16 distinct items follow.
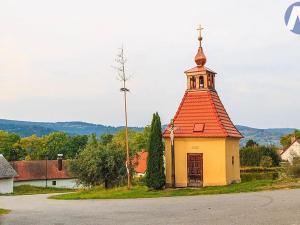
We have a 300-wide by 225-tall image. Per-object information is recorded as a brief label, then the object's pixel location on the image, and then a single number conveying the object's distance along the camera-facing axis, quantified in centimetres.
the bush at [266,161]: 5516
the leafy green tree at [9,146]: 9262
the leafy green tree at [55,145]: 9881
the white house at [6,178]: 5739
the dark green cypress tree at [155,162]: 2841
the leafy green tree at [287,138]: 10003
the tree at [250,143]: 7149
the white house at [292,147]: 7809
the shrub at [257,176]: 3778
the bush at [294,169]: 3008
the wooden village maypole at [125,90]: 3155
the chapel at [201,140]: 2870
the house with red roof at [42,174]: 6712
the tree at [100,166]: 3747
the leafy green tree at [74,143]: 10290
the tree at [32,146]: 9651
